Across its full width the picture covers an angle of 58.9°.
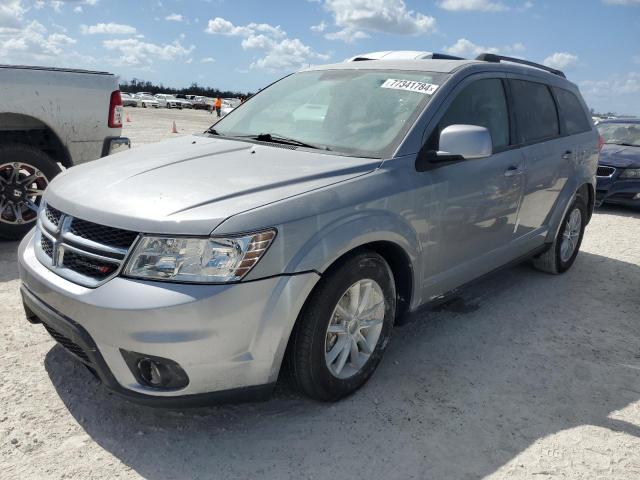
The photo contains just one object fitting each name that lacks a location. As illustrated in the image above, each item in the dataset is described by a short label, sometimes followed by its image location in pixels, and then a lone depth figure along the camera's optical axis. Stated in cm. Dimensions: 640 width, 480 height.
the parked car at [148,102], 6519
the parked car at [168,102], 6769
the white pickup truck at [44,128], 519
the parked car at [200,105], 7088
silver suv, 237
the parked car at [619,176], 878
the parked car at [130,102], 6391
